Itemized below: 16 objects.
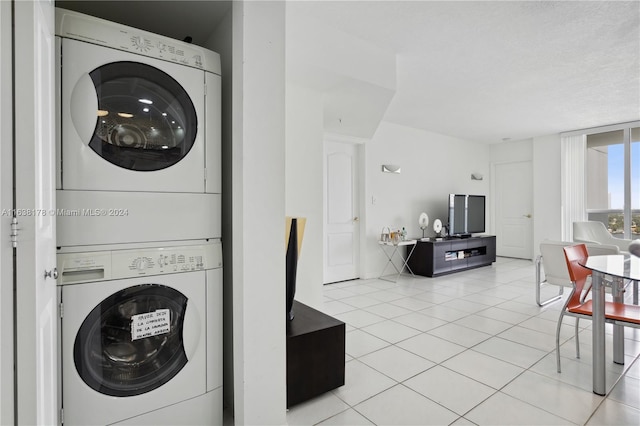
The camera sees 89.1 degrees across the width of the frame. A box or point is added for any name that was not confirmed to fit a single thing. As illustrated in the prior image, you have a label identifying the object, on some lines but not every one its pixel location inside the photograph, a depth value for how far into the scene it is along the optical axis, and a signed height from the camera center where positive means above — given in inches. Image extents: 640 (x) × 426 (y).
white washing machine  52.7 -21.8
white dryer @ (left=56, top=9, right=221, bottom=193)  52.4 +18.4
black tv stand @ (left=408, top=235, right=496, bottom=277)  211.3 -30.4
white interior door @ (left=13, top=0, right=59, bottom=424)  36.9 -0.1
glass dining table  77.8 -23.8
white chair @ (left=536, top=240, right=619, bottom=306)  131.7 -19.1
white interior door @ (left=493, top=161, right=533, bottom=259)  275.9 +2.2
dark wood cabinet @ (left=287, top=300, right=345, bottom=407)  72.7 -33.6
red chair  79.0 -25.7
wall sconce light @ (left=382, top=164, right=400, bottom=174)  216.4 +29.4
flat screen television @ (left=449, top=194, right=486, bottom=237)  234.2 -1.9
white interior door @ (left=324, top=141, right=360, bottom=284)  193.3 -0.6
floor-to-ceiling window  222.7 +22.7
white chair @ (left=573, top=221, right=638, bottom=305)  193.2 -14.2
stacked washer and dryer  52.5 -2.3
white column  59.4 +0.1
